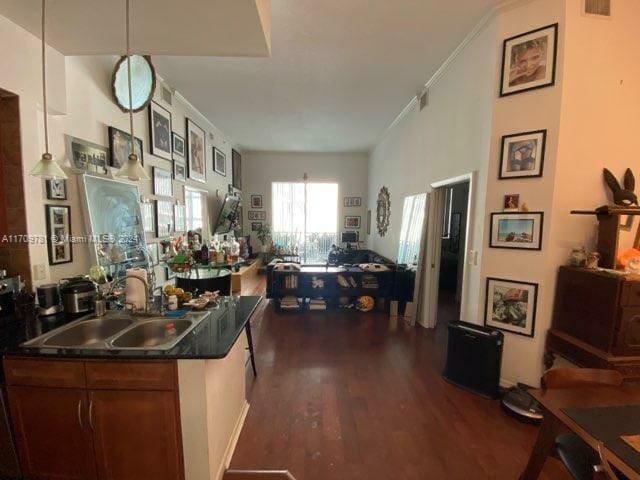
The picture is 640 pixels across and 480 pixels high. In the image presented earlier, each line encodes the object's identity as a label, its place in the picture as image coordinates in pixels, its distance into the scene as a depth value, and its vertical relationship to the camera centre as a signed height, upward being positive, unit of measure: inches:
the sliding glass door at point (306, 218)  306.2 +2.9
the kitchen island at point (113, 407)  53.9 -38.7
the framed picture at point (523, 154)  86.7 +23.3
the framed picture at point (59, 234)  78.4 -5.8
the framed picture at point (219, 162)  217.6 +46.4
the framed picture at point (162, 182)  131.8 +17.3
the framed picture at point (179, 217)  153.6 +0.1
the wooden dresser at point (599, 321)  69.9 -25.5
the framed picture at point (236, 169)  264.8 +49.6
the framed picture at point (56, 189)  78.0 +7.3
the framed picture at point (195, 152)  170.2 +42.8
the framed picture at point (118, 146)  102.5 +26.9
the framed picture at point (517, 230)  88.5 -1.6
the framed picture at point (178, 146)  152.3 +40.9
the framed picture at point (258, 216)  305.9 +3.6
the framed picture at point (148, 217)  121.7 -0.3
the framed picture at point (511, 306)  91.0 -27.7
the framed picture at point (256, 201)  305.1 +20.0
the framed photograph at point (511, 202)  92.0 +7.9
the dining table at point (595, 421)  38.7 -31.5
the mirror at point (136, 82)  102.9 +52.6
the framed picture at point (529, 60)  83.9 +52.6
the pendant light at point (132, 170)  66.8 +11.2
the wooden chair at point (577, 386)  47.8 -32.6
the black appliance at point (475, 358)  92.9 -47.0
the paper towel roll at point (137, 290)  73.0 -19.7
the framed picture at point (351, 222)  306.8 -0.6
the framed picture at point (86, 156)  85.4 +19.6
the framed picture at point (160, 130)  128.4 +42.5
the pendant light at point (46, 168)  59.7 +10.1
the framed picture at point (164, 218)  134.3 -0.9
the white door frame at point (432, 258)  144.4 -18.8
